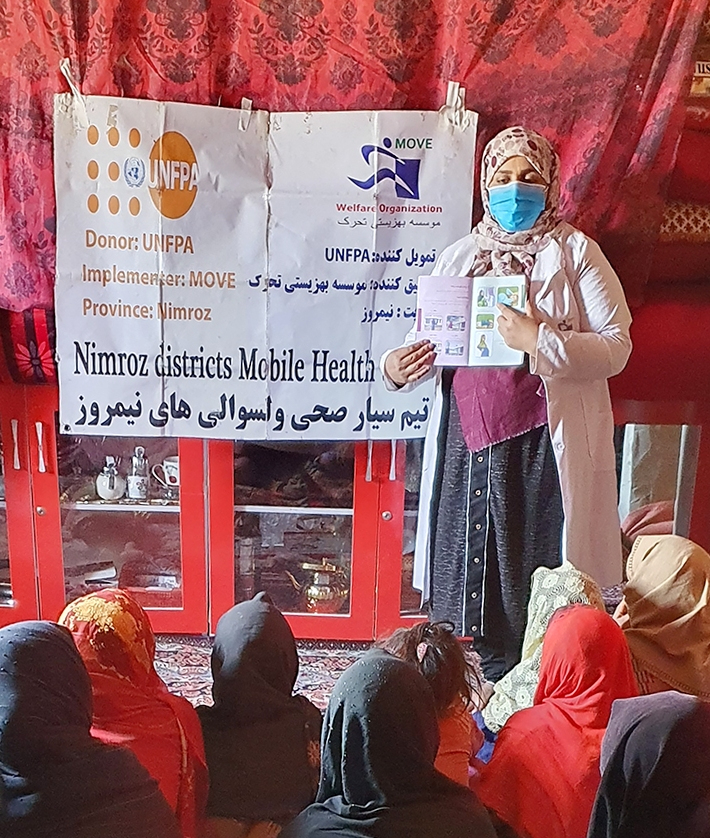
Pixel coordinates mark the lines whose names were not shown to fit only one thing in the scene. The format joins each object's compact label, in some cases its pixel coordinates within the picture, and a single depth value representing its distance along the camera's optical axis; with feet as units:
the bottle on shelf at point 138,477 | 7.46
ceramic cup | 7.43
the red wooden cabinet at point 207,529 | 7.28
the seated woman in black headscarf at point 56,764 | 3.44
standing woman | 5.82
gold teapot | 7.66
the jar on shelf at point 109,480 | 7.47
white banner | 6.50
